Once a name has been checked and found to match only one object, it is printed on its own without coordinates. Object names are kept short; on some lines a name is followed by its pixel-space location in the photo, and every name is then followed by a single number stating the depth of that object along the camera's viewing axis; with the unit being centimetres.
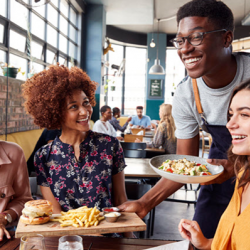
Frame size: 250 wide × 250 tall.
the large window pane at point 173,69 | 1248
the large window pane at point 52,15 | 617
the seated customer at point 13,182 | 162
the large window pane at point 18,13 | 444
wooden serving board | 109
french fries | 114
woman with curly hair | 177
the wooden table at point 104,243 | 113
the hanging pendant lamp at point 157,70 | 914
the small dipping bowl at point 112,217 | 118
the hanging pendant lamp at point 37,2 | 269
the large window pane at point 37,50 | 538
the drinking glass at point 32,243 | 87
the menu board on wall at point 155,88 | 1234
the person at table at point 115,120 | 750
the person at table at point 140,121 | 891
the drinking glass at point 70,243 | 90
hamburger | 114
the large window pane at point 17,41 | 449
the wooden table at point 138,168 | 280
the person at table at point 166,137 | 447
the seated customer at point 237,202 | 110
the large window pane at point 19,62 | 455
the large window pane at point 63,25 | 700
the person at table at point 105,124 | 540
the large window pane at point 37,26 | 534
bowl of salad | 118
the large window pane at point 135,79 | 1249
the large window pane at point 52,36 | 619
